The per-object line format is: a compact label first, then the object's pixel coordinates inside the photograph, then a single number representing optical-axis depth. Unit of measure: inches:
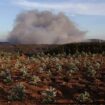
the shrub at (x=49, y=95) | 414.1
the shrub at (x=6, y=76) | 477.1
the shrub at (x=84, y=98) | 417.6
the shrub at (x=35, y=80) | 470.7
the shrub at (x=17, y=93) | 421.2
